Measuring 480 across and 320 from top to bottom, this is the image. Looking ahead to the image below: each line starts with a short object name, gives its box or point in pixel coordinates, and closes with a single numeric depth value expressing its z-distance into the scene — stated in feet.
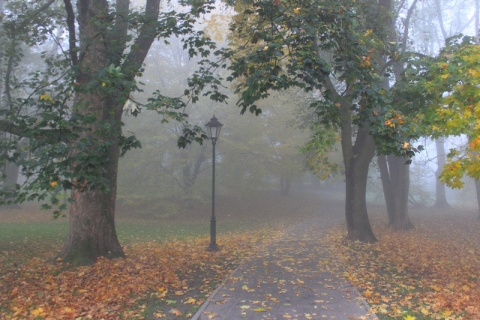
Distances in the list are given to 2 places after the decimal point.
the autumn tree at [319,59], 21.94
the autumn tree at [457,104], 22.57
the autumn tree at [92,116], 18.57
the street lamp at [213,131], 37.59
